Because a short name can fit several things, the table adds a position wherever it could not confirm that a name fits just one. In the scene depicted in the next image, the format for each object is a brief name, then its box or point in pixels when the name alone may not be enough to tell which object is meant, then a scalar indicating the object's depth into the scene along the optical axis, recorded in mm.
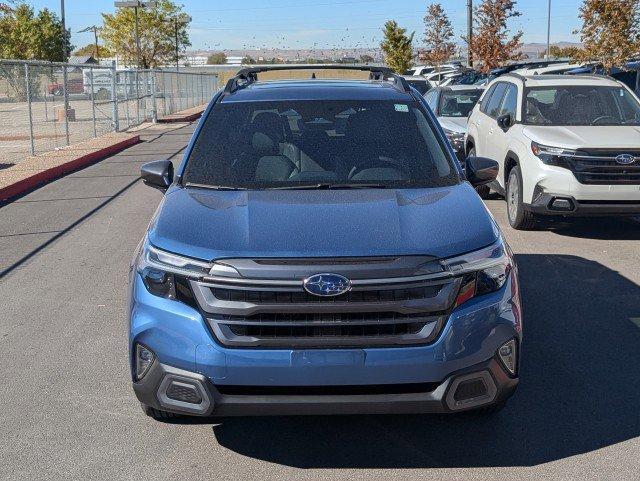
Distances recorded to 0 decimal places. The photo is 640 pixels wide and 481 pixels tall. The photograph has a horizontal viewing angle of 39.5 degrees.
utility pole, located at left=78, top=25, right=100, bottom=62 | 86238
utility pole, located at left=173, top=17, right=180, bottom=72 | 73812
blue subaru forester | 3836
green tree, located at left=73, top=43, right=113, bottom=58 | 86562
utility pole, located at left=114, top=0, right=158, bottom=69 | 38625
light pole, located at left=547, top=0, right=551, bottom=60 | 78719
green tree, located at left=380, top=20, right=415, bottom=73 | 60400
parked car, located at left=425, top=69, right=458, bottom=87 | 47212
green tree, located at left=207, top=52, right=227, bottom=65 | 161750
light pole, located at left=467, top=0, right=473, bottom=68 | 42219
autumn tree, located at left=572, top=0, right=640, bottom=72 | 20188
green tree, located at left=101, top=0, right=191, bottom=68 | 74125
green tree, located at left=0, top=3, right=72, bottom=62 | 72062
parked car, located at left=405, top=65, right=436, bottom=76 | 54688
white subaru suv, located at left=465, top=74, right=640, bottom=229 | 9555
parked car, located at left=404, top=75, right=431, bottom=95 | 20875
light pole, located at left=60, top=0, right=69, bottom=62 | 46812
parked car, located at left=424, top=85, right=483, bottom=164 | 16719
